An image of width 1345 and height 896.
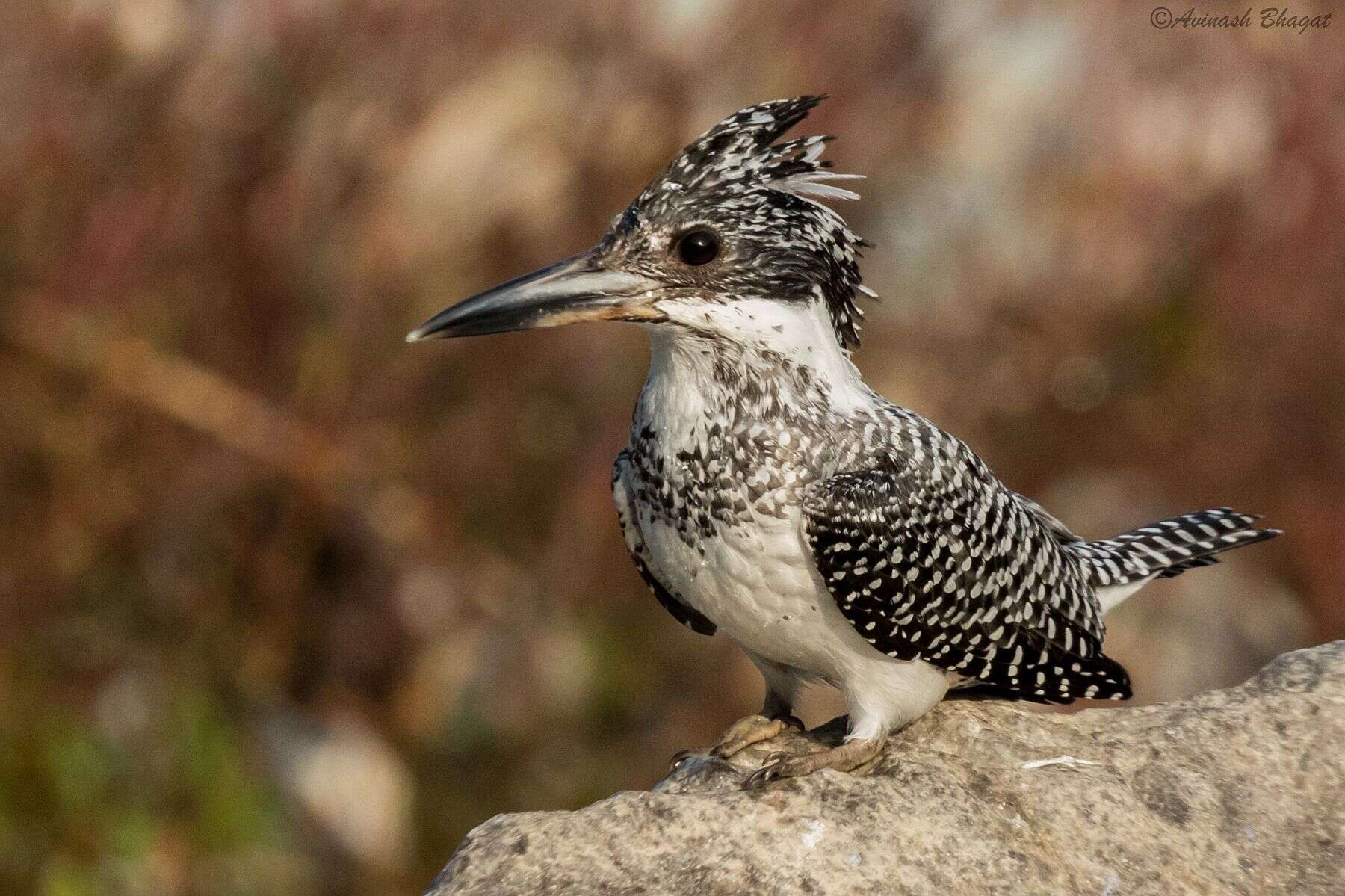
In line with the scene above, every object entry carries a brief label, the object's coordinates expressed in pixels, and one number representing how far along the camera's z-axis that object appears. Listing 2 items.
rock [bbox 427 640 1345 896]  6.54
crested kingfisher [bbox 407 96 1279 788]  7.00
